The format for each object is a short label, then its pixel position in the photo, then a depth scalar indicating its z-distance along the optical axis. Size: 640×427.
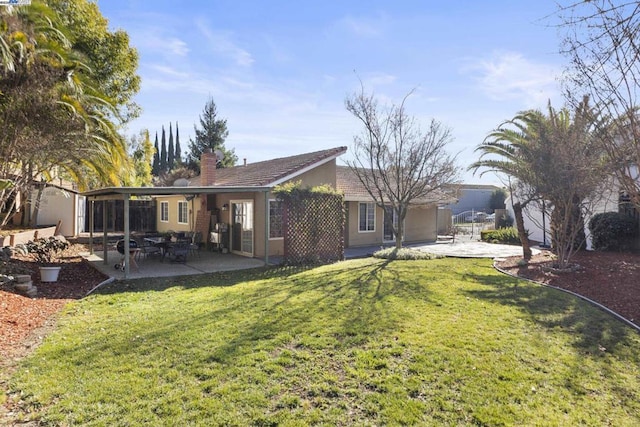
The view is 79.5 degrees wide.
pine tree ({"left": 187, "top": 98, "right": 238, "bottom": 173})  41.06
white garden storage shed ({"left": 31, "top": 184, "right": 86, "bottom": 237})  22.02
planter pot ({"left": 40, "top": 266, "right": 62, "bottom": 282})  10.16
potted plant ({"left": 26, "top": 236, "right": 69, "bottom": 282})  13.31
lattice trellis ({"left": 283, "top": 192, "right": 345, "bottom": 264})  13.26
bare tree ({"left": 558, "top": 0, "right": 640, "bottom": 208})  4.20
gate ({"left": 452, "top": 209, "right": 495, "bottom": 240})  26.88
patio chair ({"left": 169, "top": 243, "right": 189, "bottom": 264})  13.48
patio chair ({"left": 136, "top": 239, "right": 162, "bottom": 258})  13.48
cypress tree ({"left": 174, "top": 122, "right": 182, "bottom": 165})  54.82
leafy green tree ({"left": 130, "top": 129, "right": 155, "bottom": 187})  30.26
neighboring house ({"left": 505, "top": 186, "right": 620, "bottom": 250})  14.56
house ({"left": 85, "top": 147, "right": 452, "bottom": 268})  14.83
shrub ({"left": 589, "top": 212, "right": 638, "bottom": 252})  15.42
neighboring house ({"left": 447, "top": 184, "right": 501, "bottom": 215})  46.34
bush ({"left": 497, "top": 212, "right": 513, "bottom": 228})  25.44
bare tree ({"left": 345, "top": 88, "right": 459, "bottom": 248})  15.20
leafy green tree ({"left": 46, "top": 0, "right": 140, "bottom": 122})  11.91
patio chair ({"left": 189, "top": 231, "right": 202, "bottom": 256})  15.47
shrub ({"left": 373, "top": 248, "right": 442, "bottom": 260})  14.37
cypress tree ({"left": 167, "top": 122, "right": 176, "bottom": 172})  54.25
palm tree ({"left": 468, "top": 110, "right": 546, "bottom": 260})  12.84
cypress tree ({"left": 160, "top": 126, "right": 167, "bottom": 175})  54.15
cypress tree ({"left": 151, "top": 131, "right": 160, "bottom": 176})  53.45
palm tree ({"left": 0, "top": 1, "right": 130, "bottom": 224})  7.99
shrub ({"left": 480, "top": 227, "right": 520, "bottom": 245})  20.94
